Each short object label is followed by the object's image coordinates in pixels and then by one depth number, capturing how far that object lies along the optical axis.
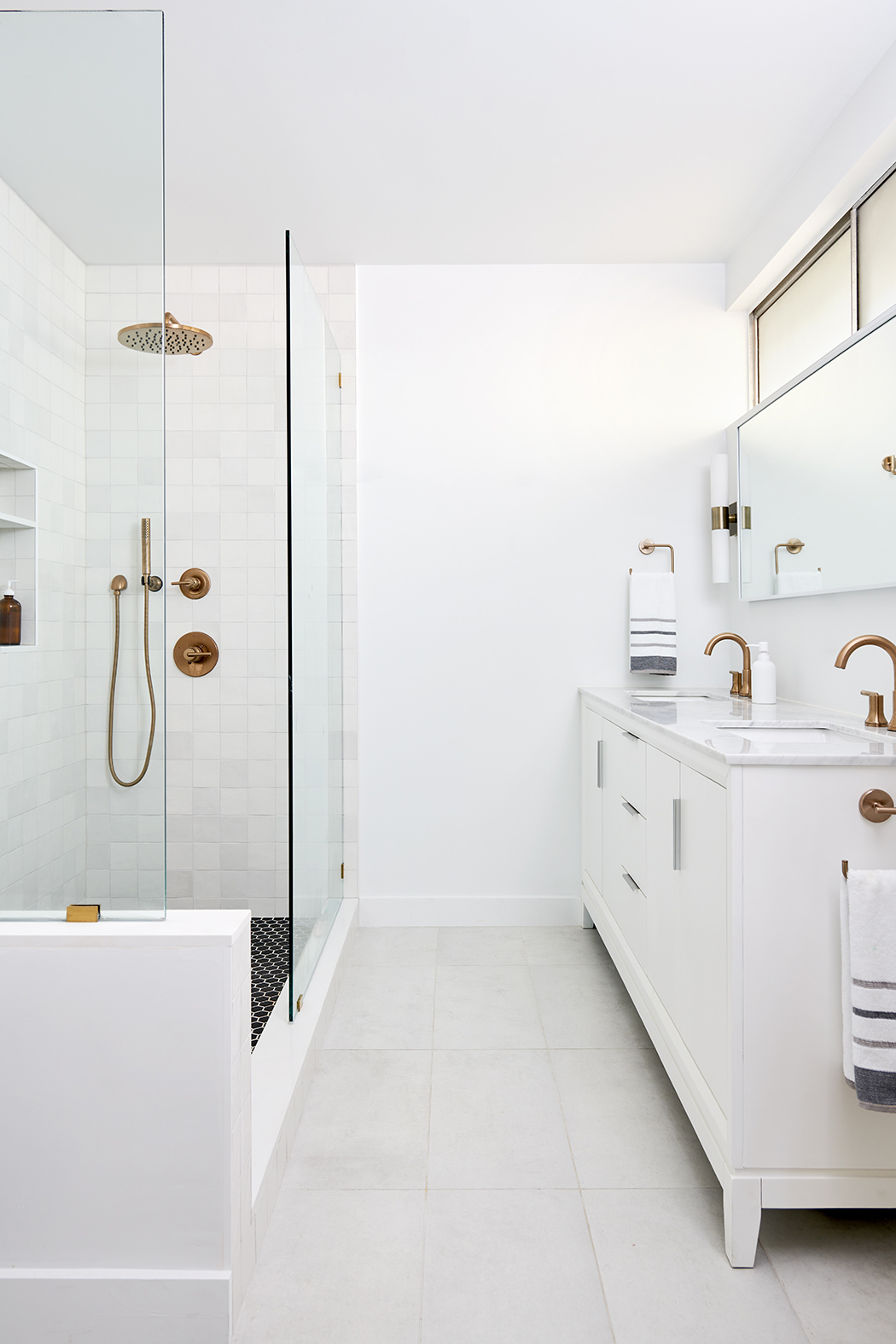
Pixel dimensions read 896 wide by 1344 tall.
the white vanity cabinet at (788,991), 1.38
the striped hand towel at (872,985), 1.28
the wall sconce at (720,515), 3.03
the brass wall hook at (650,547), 3.13
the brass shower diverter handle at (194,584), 3.11
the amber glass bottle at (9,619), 1.16
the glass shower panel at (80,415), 1.19
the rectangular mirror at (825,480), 1.99
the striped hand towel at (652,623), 3.02
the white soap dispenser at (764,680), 2.45
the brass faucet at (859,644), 1.70
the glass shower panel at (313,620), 2.11
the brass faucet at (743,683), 2.78
